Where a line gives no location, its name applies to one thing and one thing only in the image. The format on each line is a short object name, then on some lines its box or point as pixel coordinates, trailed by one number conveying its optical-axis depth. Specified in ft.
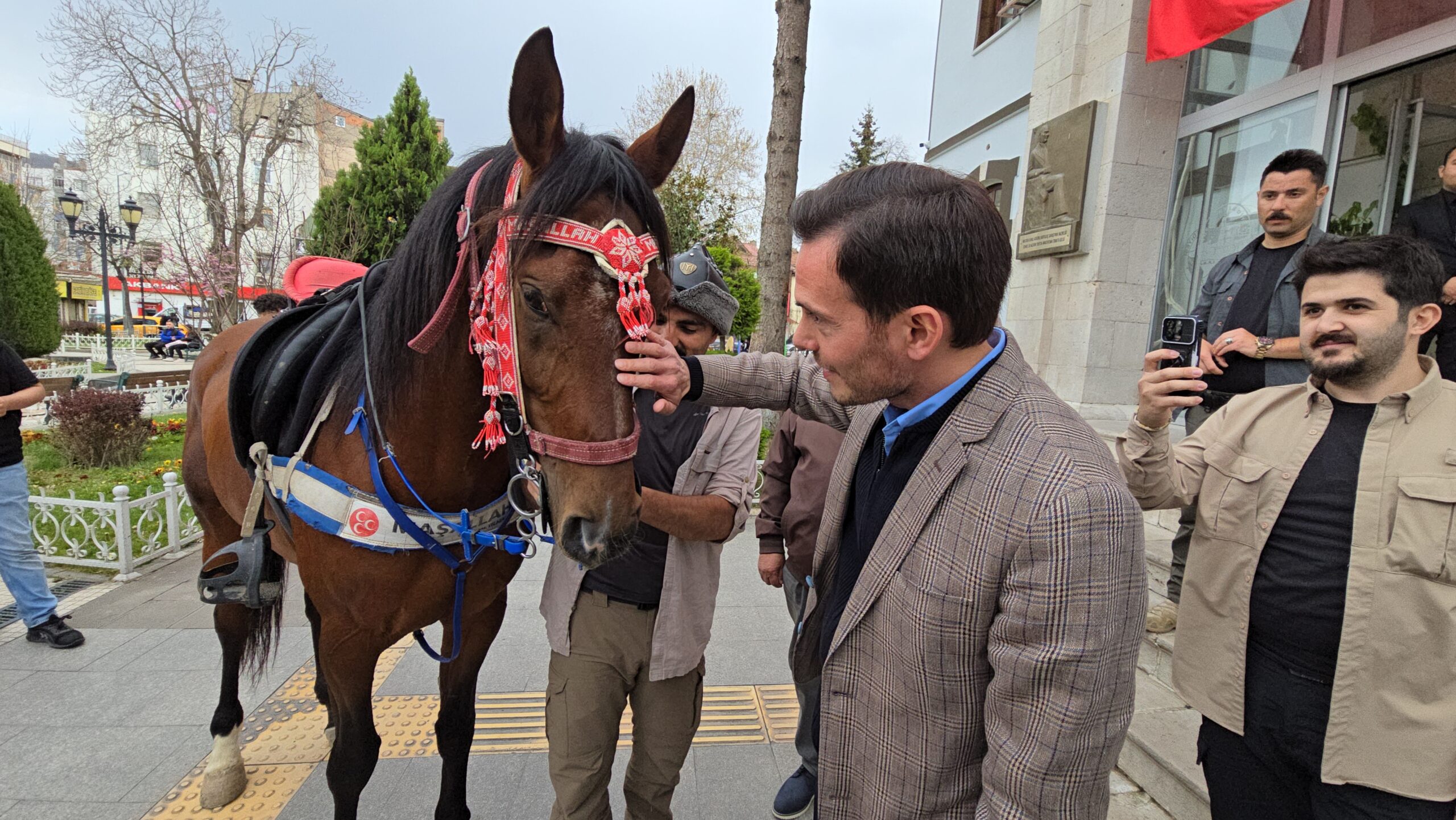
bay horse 4.38
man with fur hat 6.24
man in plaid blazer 3.04
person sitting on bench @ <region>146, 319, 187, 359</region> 81.00
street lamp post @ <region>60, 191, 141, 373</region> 40.68
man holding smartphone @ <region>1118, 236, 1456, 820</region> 4.83
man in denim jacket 9.17
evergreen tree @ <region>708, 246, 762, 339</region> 57.31
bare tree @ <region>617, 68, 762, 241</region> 66.64
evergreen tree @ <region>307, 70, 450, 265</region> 39.52
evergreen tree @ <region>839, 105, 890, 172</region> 137.69
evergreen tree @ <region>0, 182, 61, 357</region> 35.73
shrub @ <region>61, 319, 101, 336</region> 93.56
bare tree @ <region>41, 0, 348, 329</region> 35.45
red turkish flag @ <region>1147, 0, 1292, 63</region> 13.89
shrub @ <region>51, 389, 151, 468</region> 23.47
